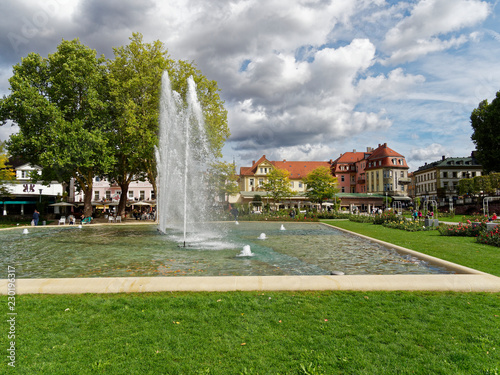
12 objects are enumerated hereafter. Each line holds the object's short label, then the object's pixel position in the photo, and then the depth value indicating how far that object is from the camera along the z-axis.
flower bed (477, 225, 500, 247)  13.61
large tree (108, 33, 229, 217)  32.50
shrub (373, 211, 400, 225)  27.73
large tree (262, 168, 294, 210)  65.00
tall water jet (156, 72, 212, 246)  22.72
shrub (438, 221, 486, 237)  17.01
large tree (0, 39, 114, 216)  30.19
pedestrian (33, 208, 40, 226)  30.47
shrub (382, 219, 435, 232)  21.53
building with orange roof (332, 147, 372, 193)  93.31
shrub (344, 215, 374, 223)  33.68
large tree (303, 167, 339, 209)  61.00
